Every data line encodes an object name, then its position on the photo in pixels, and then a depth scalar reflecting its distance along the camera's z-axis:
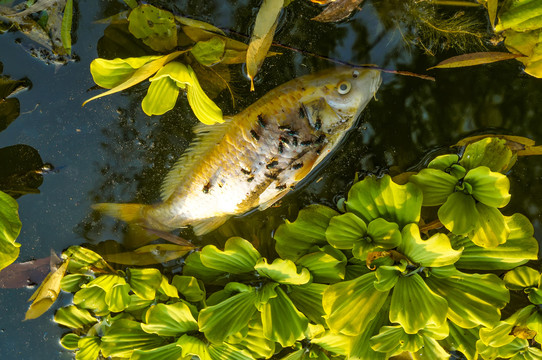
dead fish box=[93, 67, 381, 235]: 1.57
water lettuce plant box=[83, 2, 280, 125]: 1.54
